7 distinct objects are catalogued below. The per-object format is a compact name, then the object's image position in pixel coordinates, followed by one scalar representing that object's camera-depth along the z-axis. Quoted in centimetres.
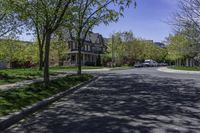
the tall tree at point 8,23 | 1251
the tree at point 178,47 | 2361
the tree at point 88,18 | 1091
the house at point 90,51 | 3627
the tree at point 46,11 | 741
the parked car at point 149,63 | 3505
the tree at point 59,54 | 2669
